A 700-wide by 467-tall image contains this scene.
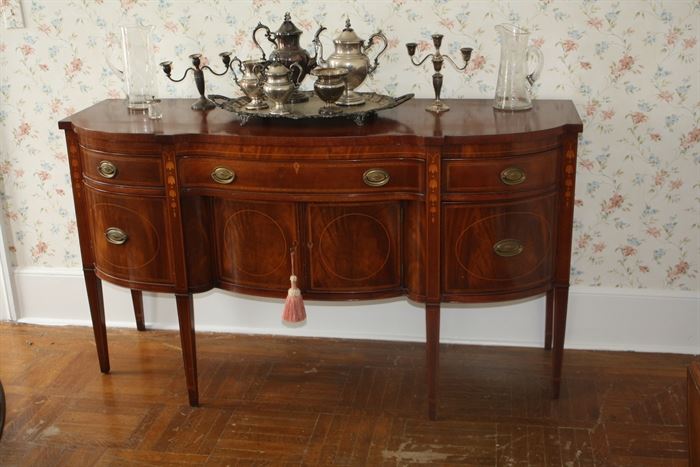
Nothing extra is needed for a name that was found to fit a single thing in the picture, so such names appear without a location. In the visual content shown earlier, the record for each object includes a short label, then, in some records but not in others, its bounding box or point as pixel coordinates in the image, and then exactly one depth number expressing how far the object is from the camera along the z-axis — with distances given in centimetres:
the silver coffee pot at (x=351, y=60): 275
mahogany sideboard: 254
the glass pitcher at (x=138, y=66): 292
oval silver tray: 265
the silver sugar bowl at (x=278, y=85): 266
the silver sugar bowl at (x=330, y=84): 263
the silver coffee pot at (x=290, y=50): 278
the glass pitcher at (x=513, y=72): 277
